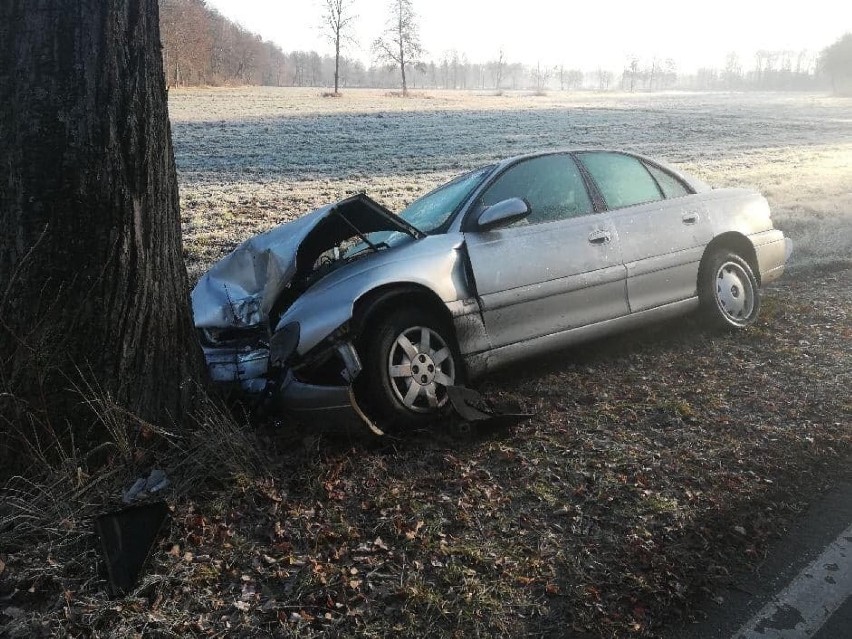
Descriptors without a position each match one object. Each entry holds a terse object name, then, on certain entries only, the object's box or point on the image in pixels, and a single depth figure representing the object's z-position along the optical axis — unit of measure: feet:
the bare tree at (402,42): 246.12
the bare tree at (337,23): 228.43
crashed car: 12.82
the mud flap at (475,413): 12.81
